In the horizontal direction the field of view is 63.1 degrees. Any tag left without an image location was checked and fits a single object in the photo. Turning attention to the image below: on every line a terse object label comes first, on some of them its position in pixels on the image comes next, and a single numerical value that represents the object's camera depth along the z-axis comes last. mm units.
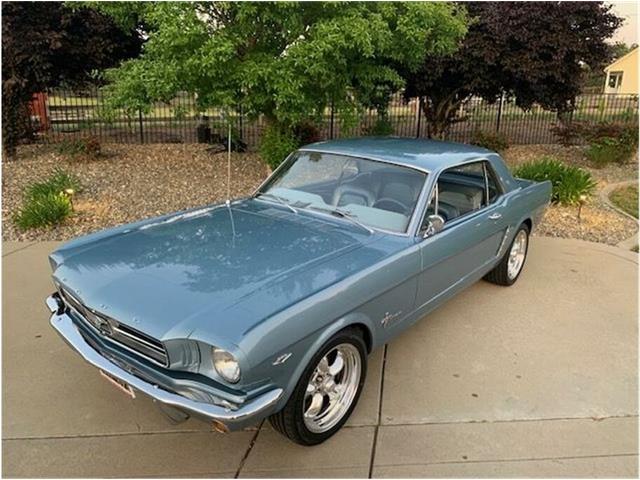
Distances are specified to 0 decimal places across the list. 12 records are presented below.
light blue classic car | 2361
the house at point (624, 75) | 45656
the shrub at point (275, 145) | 8148
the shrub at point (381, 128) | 12391
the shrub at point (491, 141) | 12117
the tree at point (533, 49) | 9859
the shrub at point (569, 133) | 11742
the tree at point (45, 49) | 8992
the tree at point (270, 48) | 6098
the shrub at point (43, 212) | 6203
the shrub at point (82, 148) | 9906
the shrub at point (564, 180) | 7523
